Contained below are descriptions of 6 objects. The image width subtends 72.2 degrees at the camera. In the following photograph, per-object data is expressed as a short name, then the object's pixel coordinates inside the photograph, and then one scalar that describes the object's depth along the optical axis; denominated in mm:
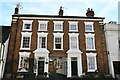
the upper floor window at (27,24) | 11200
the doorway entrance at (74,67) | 10511
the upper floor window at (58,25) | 11245
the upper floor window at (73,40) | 10862
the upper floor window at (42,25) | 11185
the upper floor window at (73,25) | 11319
